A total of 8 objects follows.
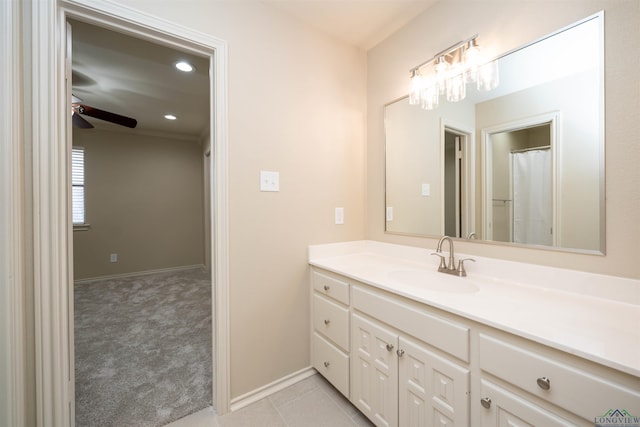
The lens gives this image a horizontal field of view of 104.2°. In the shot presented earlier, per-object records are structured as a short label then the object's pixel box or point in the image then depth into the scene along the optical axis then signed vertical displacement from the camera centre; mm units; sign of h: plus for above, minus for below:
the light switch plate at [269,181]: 1574 +207
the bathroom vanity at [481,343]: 672 -451
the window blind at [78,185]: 3822 +442
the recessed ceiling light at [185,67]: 2193 +1329
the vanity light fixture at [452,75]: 1365 +818
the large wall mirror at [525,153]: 1043 +307
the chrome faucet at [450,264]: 1380 -298
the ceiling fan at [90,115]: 2498 +1030
